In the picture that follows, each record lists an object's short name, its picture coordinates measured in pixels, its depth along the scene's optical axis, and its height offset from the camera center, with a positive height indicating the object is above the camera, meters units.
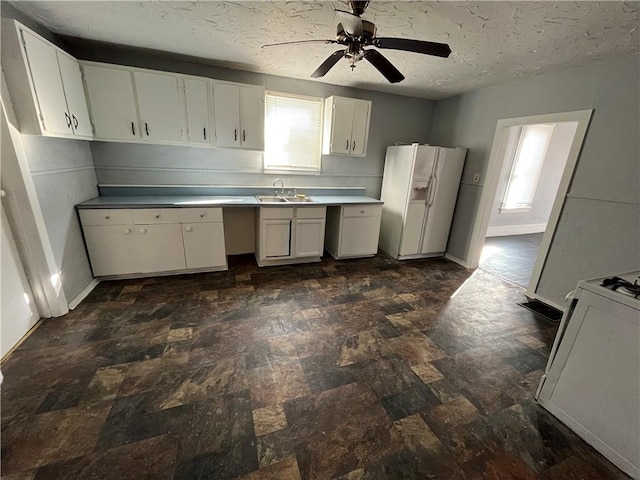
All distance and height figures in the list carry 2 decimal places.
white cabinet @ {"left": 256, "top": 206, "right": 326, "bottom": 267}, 3.46 -0.99
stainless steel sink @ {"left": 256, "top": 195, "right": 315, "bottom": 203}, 3.71 -0.57
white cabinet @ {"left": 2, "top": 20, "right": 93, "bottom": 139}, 1.88 +0.47
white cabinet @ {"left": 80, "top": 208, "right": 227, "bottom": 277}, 2.83 -0.98
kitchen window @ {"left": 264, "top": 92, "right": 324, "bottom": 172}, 3.67 +0.36
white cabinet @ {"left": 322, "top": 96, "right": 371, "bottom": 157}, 3.67 +0.48
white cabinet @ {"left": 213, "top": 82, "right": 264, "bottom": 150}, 3.12 +0.47
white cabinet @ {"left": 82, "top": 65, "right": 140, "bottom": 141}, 2.66 +0.46
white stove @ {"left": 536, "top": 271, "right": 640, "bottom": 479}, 1.35 -1.05
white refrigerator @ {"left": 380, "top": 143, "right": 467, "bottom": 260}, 3.77 -0.47
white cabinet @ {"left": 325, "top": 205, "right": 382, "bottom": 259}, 3.84 -0.98
